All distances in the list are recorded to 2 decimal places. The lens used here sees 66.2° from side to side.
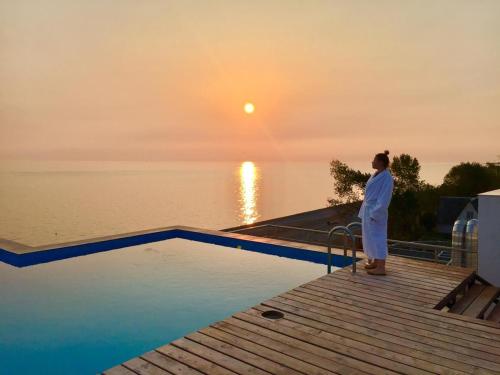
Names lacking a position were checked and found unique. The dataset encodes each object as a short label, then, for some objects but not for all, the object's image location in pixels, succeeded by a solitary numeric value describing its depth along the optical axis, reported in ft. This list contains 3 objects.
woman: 16.44
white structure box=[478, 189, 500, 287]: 16.80
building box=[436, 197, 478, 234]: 107.14
